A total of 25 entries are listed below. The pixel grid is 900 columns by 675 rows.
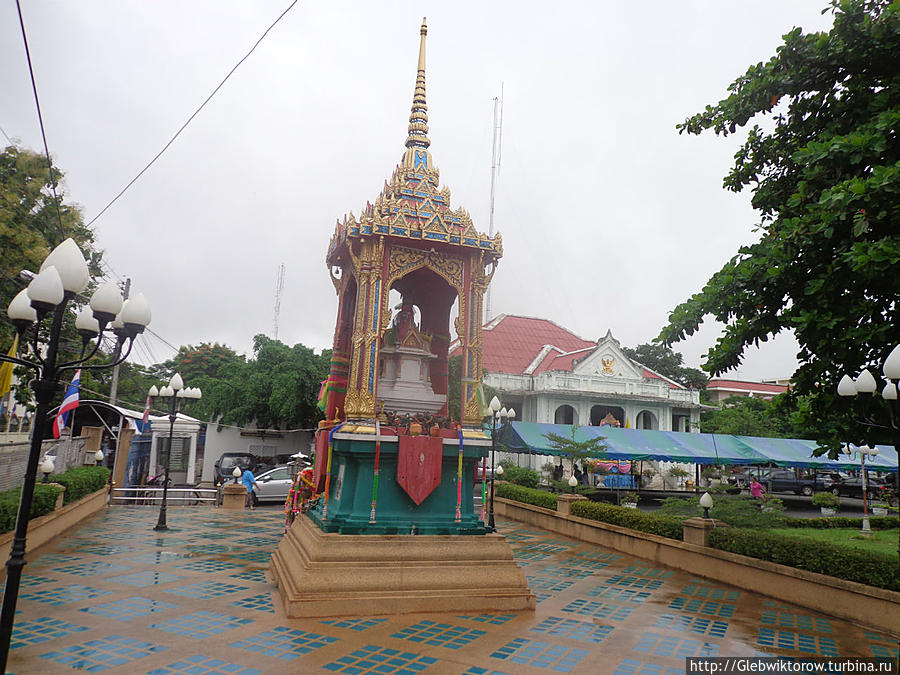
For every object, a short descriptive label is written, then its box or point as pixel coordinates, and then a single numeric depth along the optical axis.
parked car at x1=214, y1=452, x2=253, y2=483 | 26.38
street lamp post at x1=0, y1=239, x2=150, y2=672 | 4.20
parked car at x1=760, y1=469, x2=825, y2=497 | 30.12
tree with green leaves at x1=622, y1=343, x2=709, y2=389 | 46.53
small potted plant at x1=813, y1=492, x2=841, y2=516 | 20.55
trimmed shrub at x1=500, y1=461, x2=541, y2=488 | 20.78
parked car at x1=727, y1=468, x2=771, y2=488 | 29.82
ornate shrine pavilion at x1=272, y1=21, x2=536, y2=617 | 7.74
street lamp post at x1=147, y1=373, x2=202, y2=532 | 13.51
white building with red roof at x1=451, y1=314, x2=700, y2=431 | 31.31
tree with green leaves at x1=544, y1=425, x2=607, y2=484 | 19.19
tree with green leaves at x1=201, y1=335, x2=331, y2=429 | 27.39
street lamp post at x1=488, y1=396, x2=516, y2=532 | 13.40
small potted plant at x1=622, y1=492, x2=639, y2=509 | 19.22
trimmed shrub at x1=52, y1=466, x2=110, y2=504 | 13.16
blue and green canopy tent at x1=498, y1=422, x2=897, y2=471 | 20.88
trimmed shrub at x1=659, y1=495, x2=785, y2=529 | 10.77
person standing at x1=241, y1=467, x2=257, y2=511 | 18.66
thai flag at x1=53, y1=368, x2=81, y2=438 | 12.77
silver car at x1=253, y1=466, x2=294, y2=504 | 19.38
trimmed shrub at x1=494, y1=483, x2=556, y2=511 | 16.39
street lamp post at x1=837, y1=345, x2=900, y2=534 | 5.32
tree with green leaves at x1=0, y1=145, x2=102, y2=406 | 12.73
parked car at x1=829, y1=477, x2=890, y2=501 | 28.52
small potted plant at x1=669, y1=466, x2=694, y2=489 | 24.95
